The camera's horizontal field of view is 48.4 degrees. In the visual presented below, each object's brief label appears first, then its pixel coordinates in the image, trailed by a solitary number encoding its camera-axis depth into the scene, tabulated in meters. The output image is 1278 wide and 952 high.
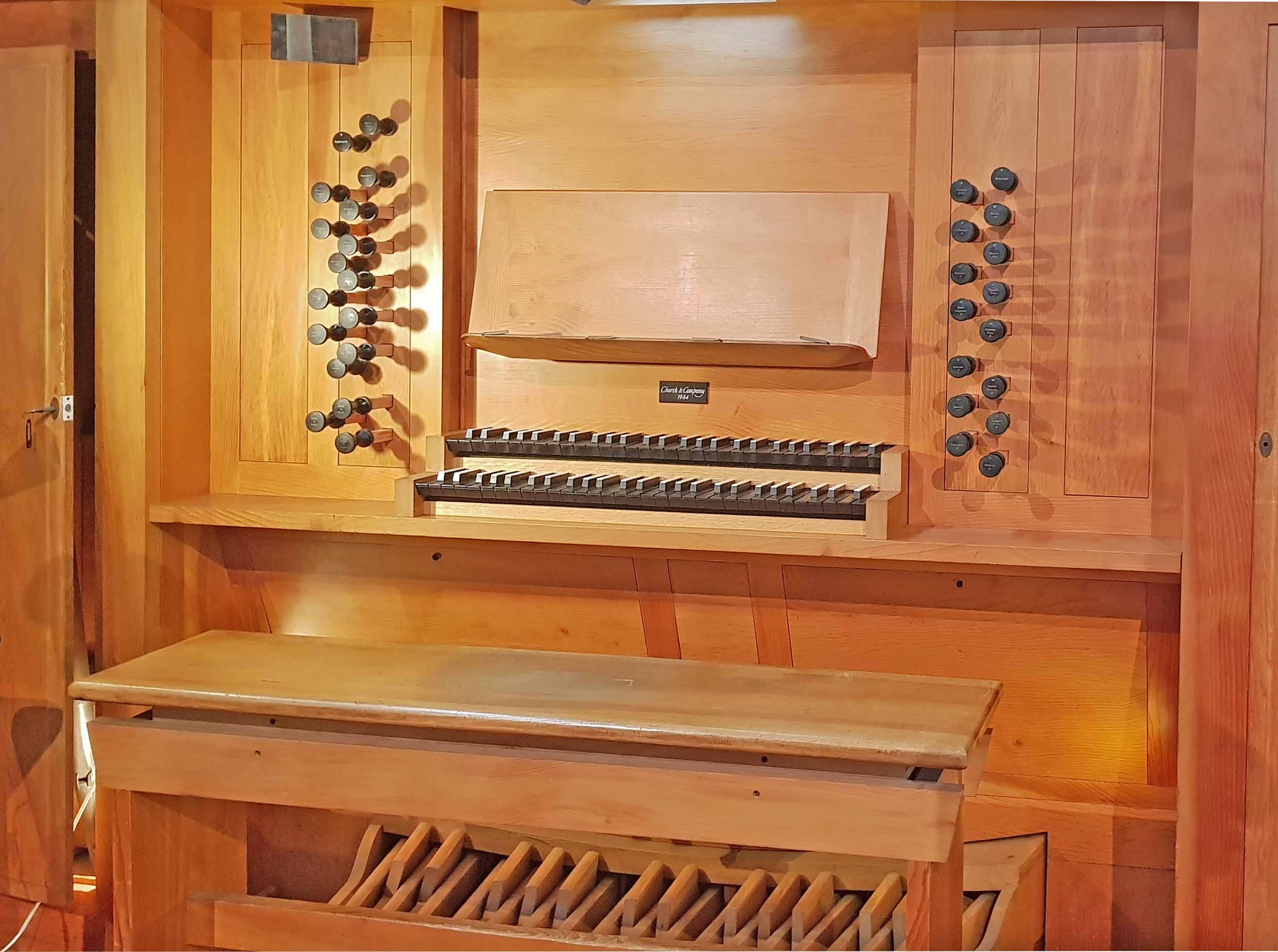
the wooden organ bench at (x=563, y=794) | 2.54
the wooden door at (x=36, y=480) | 3.39
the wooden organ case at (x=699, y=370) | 3.10
